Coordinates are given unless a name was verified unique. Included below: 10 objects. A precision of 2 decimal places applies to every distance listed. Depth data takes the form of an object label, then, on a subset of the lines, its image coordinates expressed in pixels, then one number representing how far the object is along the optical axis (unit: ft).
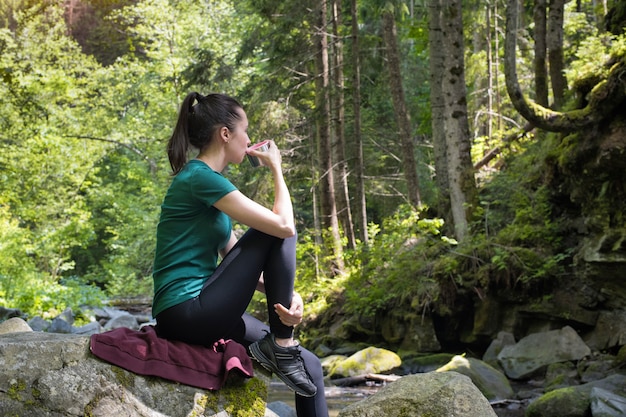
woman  10.02
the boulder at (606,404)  19.53
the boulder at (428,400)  11.05
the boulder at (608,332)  28.91
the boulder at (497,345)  31.78
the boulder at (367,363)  32.73
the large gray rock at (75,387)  9.48
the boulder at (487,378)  25.21
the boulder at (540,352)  28.73
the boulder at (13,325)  15.01
